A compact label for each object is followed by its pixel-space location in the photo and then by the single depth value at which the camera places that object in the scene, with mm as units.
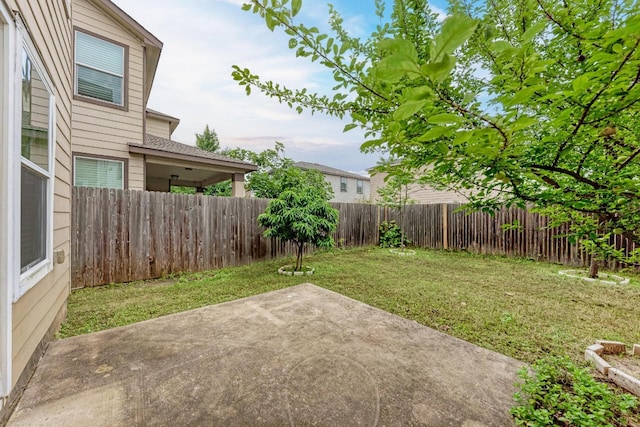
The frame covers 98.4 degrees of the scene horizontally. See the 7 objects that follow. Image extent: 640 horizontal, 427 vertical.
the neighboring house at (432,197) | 14791
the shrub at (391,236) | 9500
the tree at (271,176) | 14133
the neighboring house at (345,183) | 23188
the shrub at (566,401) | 1411
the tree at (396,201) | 9477
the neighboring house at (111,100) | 5215
